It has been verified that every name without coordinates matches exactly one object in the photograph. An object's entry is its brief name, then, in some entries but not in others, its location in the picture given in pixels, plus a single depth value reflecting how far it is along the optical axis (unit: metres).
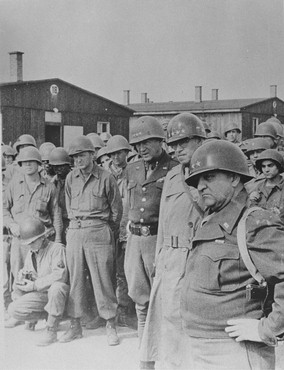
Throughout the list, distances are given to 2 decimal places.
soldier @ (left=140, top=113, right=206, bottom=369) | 3.62
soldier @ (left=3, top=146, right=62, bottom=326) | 5.79
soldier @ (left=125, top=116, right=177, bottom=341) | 4.47
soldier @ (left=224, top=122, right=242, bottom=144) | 8.77
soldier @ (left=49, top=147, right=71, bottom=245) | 6.04
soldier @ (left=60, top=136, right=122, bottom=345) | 5.20
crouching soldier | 5.10
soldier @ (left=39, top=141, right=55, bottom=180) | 7.29
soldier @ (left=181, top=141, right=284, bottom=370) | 2.36
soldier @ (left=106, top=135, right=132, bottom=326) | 5.65
